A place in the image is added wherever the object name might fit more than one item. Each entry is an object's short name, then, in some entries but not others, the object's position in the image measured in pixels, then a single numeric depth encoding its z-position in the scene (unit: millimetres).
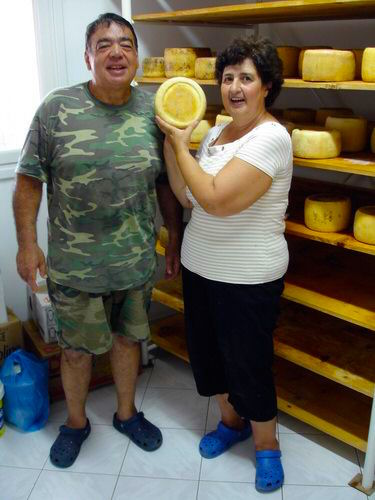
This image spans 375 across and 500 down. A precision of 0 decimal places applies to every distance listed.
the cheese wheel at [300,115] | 2170
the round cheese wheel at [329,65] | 1719
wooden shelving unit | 1792
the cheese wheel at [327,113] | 2078
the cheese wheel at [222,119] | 1926
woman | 1532
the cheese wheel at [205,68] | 2051
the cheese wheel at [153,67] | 2299
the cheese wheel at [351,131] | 1919
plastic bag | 2143
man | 1656
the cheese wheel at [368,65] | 1654
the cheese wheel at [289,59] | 1971
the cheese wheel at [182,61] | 2189
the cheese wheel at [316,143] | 1780
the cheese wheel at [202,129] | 2176
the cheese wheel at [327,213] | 1853
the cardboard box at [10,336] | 2359
